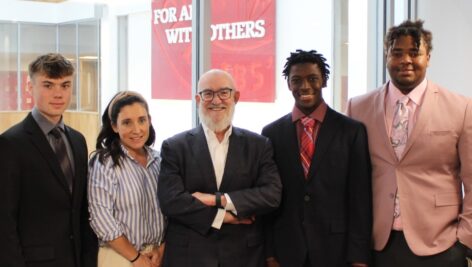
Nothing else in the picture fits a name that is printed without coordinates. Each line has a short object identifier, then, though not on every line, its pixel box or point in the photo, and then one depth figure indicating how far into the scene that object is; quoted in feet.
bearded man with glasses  9.00
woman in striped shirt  8.94
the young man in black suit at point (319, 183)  9.36
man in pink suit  9.33
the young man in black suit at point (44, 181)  7.98
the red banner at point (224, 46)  15.17
